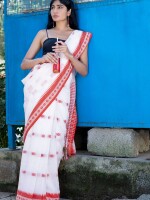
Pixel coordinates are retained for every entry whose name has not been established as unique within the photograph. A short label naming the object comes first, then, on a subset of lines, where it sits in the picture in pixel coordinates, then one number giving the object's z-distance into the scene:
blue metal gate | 3.18
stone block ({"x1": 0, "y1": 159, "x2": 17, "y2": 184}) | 3.85
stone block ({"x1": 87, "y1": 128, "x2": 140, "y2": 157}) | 3.27
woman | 3.28
